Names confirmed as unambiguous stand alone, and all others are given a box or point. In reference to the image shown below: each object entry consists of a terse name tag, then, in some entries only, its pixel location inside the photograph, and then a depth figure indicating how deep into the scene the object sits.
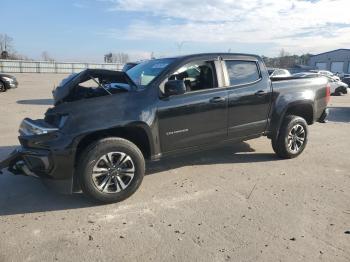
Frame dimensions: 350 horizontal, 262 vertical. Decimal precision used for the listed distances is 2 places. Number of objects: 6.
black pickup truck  4.33
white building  73.62
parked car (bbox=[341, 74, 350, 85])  33.71
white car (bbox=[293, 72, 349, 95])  22.78
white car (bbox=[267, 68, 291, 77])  17.20
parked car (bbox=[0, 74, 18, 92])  18.89
